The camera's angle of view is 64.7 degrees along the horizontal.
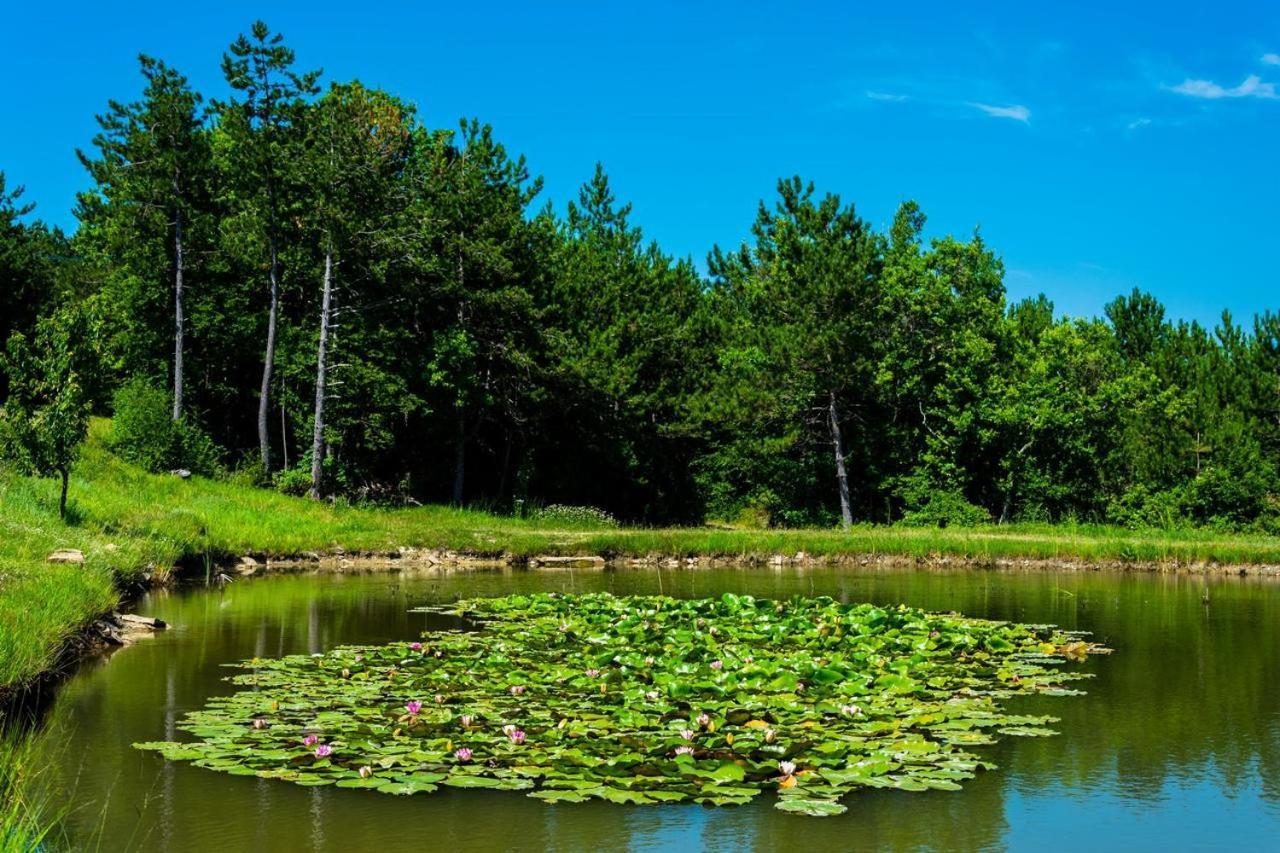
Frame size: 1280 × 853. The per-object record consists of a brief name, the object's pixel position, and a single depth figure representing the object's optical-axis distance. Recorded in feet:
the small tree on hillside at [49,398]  63.62
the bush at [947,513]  123.95
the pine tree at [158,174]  116.88
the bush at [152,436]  102.32
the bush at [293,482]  108.68
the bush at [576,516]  111.24
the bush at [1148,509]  118.83
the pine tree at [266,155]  113.50
